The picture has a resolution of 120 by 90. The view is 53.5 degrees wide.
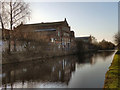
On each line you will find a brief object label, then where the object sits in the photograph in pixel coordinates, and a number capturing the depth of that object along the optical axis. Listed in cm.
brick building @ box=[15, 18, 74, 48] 4594
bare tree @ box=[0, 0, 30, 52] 2218
